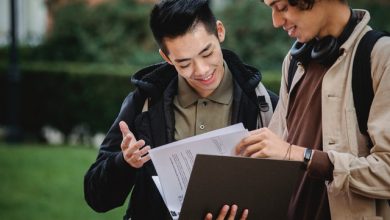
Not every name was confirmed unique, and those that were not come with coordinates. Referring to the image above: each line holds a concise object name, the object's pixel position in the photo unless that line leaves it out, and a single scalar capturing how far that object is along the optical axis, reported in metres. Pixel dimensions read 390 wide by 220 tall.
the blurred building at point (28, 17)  28.42
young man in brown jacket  3.56
